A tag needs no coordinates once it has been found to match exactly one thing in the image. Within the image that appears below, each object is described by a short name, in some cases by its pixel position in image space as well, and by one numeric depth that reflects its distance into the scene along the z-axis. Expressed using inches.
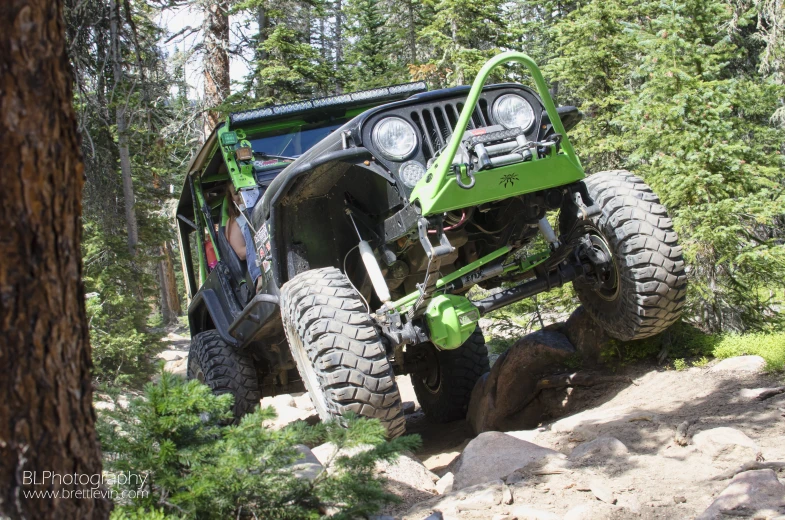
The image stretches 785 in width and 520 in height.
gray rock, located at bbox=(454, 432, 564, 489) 165.2
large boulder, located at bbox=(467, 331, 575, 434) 254.1
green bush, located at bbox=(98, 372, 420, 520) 110.4
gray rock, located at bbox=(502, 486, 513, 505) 141.7
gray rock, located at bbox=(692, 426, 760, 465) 151.4
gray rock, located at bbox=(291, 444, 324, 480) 122.8
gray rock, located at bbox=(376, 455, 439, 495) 173.5
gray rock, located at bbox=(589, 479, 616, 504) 135.9
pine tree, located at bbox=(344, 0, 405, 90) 881.5
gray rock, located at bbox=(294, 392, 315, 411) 381.6
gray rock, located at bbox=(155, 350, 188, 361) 687.6
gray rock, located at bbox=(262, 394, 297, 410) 386.1
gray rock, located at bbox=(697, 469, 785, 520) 117.5
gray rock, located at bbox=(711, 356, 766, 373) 212.2
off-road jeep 180.9
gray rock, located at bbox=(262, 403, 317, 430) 345.1
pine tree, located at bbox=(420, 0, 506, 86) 598.9
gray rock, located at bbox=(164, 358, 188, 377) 651.3
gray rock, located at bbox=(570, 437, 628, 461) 163.0
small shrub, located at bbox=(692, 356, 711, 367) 225.8
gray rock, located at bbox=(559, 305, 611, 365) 246.8
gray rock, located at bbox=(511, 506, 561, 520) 129.3
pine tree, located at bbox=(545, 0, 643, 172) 445.4
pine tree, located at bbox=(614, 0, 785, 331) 239.1
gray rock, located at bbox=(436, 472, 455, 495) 171.8
